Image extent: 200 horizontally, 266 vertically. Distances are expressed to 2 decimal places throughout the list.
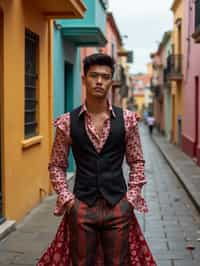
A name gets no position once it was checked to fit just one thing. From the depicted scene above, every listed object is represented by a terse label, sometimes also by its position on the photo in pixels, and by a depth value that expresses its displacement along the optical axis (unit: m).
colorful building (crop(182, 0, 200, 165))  19.14
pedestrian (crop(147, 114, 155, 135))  42.09
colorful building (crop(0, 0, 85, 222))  7.44
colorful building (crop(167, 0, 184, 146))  25.66
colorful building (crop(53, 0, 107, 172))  11.95
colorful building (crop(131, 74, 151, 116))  105.03
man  3.91
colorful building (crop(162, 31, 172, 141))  34.31
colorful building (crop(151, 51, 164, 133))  44.45
